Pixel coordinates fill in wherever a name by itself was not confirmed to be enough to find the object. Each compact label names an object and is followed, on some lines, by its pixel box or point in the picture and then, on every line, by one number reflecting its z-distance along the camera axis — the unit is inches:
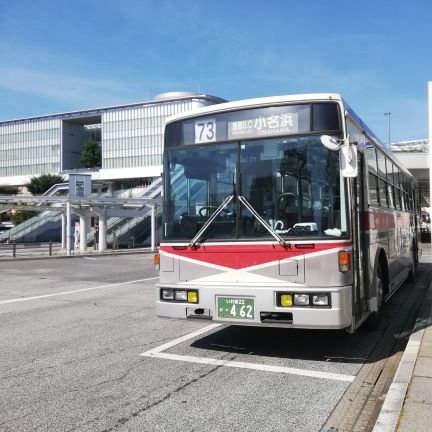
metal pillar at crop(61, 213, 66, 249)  1547.7
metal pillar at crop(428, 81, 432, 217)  285.5
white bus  233.1
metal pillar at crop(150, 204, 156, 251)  1433.3
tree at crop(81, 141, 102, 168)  4124.0
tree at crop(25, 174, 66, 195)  3875.5
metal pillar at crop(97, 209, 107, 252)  1408.7
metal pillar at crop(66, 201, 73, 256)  1201.4
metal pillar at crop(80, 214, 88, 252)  1398.9
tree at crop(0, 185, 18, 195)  4009.8
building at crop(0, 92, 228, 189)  3801.7
